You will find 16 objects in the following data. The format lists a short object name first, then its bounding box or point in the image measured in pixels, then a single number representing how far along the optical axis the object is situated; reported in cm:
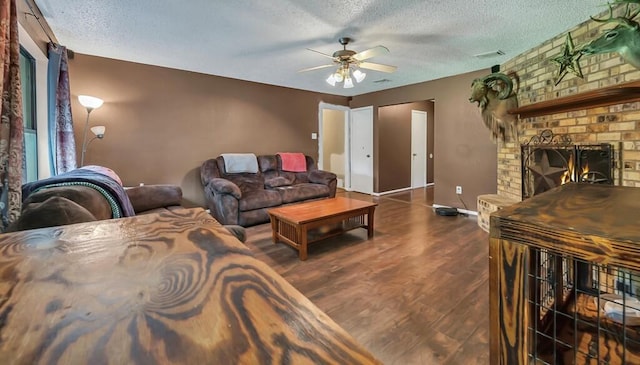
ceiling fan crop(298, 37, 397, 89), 294
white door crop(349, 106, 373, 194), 626
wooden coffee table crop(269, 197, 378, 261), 280
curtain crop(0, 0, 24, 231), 144
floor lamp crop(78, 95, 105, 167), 308
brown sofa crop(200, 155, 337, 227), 371
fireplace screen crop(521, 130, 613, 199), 230
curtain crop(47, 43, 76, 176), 288
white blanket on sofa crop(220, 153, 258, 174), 443
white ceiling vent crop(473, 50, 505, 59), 353
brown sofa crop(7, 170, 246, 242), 120
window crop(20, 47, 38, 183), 273
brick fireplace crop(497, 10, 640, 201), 206
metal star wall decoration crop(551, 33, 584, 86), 222
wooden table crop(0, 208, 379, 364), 37
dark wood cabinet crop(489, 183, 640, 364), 60
